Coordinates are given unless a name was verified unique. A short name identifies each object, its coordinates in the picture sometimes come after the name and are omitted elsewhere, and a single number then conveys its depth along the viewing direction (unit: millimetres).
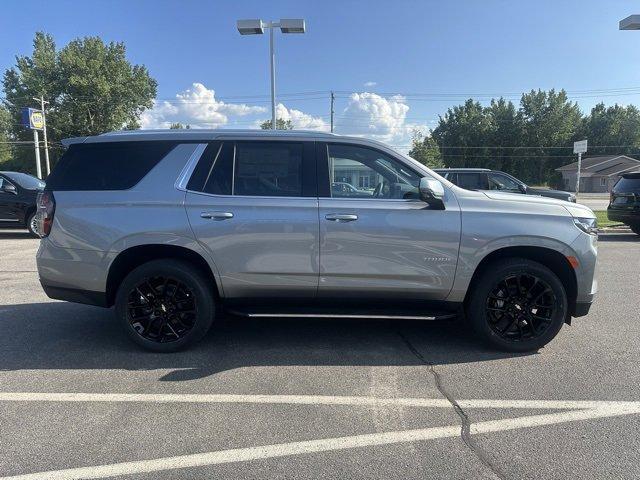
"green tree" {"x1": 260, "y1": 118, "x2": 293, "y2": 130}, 71875
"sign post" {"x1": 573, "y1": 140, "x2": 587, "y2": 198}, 26922
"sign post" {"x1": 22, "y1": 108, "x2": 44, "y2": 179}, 33331
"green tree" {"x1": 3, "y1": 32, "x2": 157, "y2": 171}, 56469
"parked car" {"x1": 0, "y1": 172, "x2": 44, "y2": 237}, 12188
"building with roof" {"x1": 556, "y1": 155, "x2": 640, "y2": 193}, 64812
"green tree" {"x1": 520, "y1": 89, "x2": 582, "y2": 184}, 76375
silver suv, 4066
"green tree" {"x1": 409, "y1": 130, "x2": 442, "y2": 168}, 71444
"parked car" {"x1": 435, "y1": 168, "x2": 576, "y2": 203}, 13484
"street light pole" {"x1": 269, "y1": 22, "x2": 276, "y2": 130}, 15154
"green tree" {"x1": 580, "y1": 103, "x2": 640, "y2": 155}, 79500
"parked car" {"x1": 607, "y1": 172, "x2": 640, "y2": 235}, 12648
